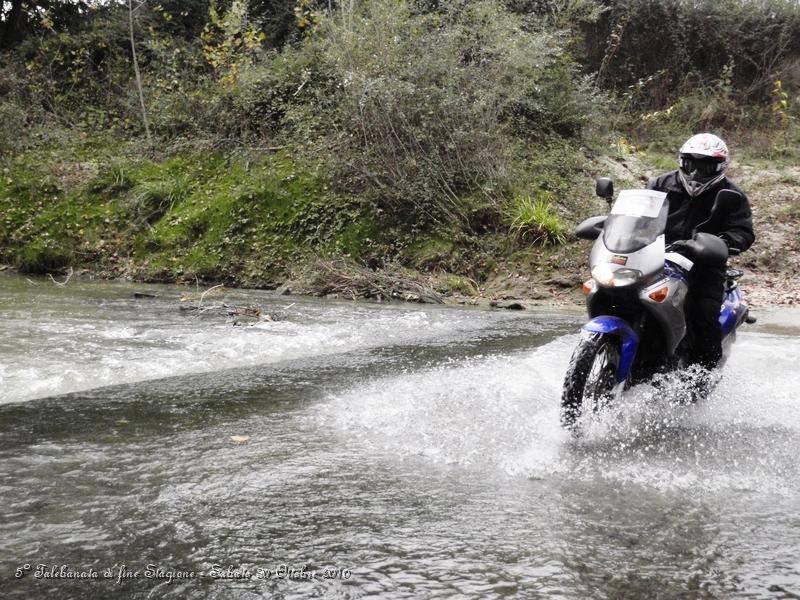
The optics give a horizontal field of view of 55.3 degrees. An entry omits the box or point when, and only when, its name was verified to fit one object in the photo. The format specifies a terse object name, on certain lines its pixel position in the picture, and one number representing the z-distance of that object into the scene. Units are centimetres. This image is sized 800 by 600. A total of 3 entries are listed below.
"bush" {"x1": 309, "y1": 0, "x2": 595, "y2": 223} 1407
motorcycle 442
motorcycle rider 486
